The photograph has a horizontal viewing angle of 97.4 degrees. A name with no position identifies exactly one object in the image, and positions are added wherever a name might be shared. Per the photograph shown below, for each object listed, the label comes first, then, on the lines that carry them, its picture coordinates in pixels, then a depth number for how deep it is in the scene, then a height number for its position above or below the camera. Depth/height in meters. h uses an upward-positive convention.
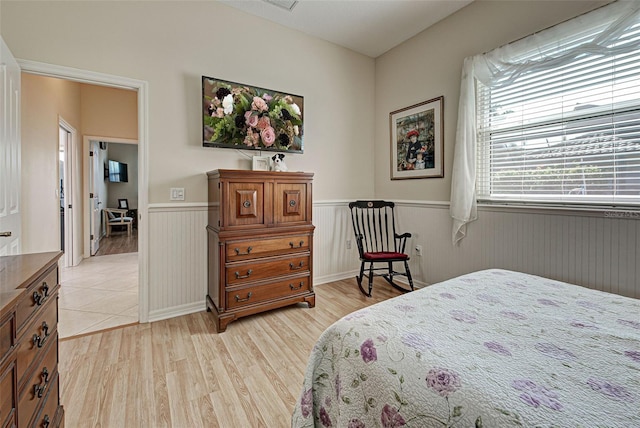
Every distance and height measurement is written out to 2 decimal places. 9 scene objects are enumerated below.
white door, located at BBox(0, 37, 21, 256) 1.62 +0.37
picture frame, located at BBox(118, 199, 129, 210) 8.23 +0.18
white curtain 1.90 +1.18
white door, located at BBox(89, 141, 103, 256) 4.86 +0.14
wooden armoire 2.35 -0.29
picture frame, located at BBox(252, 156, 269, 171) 2.80 +0.47
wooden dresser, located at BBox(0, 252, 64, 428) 0.74 -0.41
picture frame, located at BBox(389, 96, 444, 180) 3.09 +0.81
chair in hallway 6.99 -0.25
